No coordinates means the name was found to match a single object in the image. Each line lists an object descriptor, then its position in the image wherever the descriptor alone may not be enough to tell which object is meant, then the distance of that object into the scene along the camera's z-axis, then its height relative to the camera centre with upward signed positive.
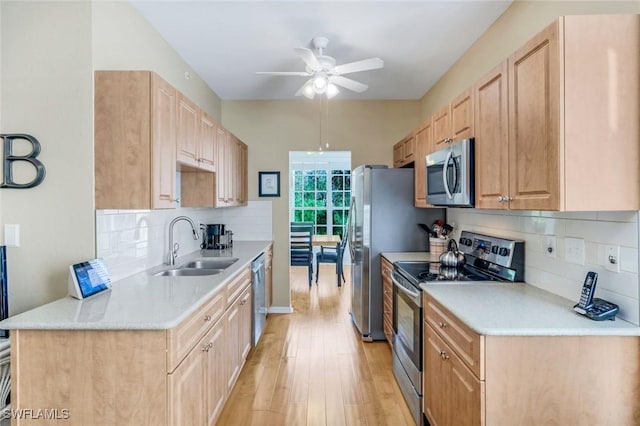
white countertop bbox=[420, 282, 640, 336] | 1.37 -0.46
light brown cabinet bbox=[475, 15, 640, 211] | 1.38 +0.39
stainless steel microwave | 2.19 +0.24
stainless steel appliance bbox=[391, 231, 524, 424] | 2.18 -0.45
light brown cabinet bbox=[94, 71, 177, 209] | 1.89 +0.39
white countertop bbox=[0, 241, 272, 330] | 1.43 -0.45
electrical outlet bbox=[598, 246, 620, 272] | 1.48 -0.21
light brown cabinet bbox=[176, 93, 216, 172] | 2.34 +0.55
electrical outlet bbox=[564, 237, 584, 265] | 1.69 -0.20
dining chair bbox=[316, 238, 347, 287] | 5.81 -0.80
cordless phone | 1.44 -0.41
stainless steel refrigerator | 3.43 -0.15
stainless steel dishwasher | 3.20 -0.84
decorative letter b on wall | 1.85 +0.27
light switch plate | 1.89 -0.13
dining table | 5.99 -0.53
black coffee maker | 3.86 -0.30
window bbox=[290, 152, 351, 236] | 7.83 +0.41
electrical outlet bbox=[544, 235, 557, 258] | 1.89 -0.20
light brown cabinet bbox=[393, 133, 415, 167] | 3.57 +0.65
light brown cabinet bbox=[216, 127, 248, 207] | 3.26 +0.43
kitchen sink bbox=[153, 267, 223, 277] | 2.67 -0.48
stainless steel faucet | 2.84 -0.29
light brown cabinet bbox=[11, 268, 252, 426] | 1.44 -0.68
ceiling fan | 2.61 +1.09
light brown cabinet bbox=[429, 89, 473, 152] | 2.27 +0.64
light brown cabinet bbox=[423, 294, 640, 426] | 1.37 -0.68
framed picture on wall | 4.46 +0.34
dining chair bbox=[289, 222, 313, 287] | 5.45 -0.62
